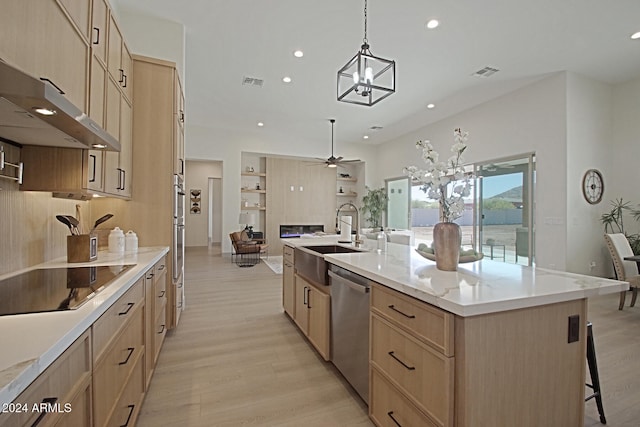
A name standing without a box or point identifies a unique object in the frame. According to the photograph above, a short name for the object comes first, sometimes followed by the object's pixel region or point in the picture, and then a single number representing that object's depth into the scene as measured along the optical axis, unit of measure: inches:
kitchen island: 45.1
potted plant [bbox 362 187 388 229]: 386.3
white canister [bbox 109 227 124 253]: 95.1
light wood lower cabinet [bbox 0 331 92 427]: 25.9
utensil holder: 79.8
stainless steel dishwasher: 72.0
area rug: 256.6
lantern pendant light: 101.6
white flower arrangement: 67.6
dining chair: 146.4
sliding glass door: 217.6
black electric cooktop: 42.5
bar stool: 67.9
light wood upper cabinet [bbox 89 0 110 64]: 73.0
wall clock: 195.6
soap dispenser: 105.3
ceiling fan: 270.7
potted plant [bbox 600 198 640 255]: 193.5
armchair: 280.4
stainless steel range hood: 38.7
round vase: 65.6
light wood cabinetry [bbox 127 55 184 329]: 111.6
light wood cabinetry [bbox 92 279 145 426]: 43.1
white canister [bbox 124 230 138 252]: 101.3
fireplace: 371.2
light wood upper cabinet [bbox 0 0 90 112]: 45.7
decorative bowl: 75.1
